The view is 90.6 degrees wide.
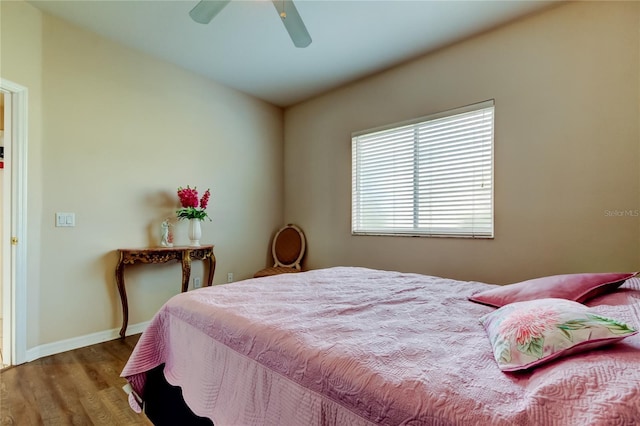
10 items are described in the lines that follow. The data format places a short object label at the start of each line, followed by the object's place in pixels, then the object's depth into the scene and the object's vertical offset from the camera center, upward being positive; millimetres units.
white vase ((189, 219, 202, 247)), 3086 -147
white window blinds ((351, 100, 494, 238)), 2652 +358
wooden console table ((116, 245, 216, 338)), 2682 -379
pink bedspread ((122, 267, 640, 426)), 617 -388
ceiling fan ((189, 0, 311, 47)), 1738 +1152
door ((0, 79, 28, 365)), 2252 -89
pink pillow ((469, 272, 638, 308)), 1281 -315
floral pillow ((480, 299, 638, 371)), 727 -291
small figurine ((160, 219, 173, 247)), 2988 -202
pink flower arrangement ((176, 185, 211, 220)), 3034 +98
